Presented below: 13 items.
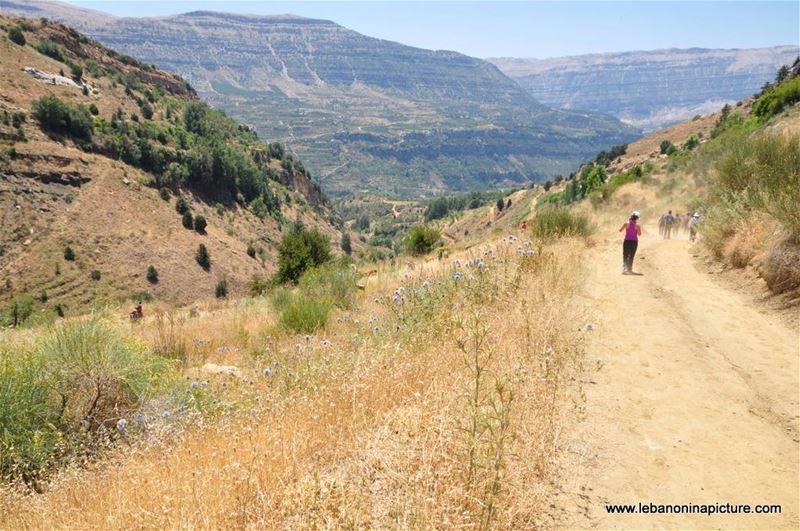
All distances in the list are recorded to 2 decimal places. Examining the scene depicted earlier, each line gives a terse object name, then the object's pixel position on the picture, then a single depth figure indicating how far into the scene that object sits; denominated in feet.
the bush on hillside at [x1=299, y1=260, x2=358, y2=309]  36.27
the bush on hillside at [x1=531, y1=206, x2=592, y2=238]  45.16
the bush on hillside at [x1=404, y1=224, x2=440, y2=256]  80.28
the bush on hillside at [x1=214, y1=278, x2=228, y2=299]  171.89
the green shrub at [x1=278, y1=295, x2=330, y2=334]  28.30
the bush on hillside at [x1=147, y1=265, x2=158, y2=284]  167.12
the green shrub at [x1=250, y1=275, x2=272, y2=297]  95.82
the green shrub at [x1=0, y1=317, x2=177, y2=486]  14.71
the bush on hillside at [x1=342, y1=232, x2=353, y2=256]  288.51
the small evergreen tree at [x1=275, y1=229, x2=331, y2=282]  82.84
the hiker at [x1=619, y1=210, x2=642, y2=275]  38.60
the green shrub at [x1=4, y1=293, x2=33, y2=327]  117.08
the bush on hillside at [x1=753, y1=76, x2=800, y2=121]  117.80
